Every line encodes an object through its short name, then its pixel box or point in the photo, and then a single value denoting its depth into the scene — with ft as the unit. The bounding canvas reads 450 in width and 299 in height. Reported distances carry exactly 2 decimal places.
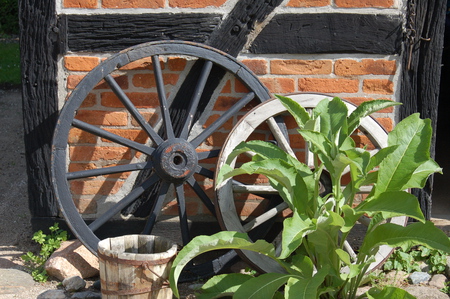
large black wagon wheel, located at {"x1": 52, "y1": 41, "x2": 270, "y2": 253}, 10.00
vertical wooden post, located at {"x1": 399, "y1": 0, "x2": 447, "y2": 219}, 10.56
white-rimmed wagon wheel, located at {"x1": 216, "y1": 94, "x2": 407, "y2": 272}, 9.91
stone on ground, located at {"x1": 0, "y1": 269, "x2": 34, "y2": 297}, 9.94
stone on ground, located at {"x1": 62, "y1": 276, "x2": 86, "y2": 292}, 9.98
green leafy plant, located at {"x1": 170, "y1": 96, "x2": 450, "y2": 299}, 8.01
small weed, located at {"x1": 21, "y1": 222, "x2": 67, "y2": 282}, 10.77
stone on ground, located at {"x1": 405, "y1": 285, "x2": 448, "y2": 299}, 9.93
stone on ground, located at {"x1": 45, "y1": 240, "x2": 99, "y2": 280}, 10.27
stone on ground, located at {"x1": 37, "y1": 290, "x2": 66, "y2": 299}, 9.66
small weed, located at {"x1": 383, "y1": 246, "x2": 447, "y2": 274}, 10.71
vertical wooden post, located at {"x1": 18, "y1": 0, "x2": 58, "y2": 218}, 10.43
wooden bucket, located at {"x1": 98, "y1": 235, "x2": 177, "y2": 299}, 8.30
